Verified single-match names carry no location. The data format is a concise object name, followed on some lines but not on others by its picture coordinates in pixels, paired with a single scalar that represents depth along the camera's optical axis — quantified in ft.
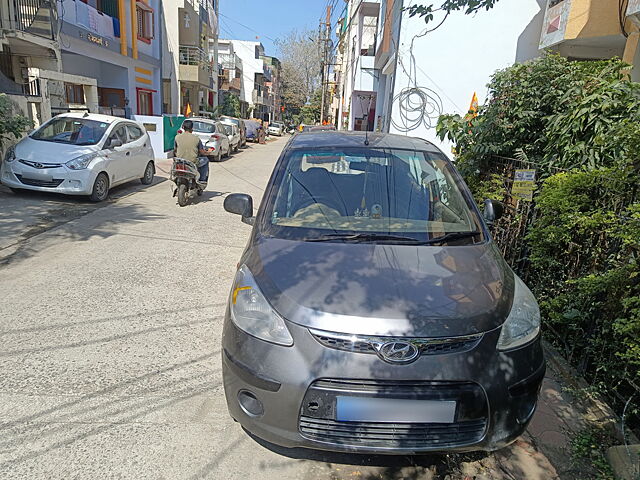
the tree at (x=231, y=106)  149.18
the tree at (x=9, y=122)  29.37
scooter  29.19
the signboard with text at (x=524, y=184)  15.23
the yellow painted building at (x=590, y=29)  28.55
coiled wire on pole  39.86
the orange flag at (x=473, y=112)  21.22
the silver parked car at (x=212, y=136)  58.95
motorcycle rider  30.05
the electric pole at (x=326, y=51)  138.95
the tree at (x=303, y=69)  185.06
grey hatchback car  6.85
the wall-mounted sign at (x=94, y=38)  52.75
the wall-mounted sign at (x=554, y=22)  31.65
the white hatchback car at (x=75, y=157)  26.07
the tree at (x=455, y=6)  8.73
